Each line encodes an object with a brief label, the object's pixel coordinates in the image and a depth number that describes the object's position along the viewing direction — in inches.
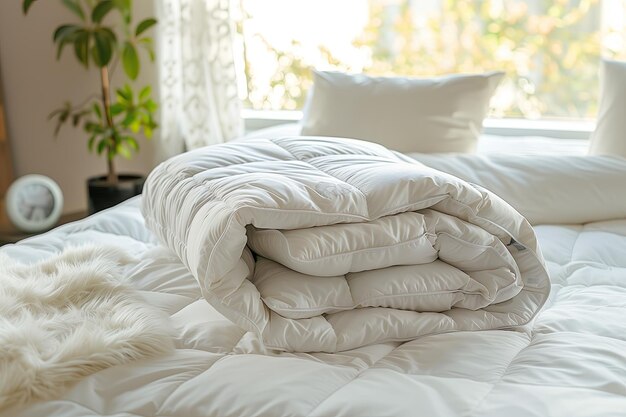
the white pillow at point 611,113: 89.7
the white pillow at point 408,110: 93.7
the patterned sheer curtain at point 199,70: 126.6
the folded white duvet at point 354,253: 49.5
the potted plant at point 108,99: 123.4
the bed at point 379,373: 42.3
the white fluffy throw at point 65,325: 45.4
